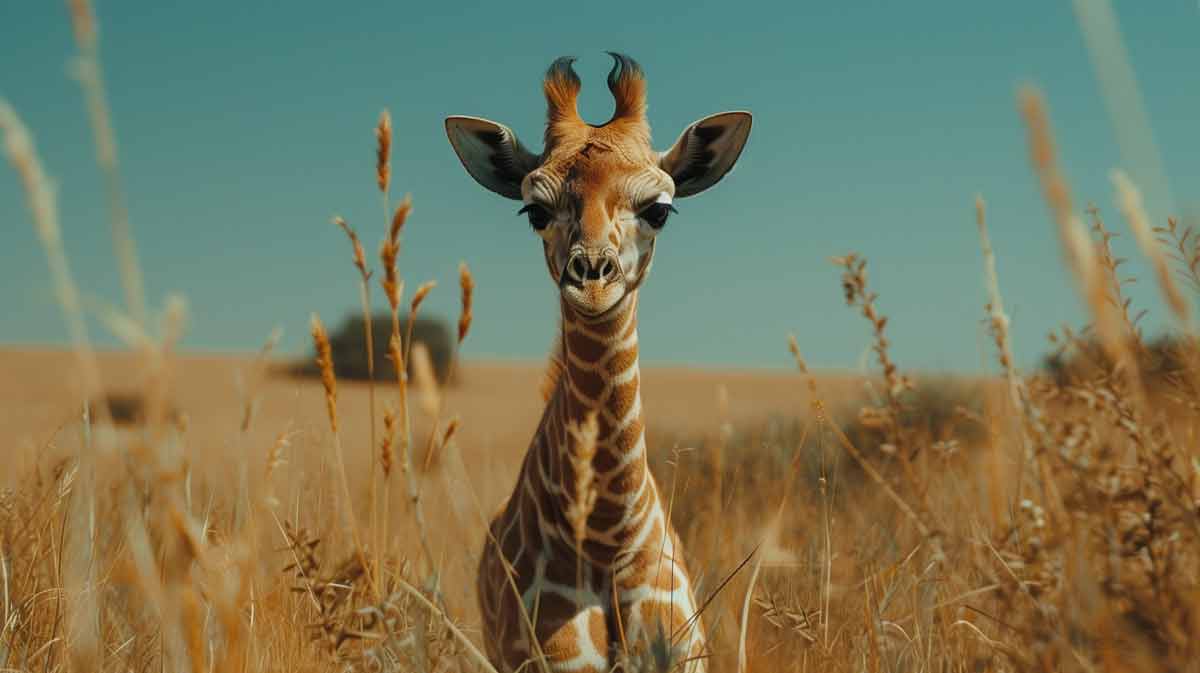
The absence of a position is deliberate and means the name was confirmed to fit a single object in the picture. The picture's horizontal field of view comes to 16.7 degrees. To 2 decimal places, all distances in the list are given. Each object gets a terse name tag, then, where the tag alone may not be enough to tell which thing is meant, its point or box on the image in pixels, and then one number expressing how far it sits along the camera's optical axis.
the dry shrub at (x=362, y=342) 32.68
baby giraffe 5.65
